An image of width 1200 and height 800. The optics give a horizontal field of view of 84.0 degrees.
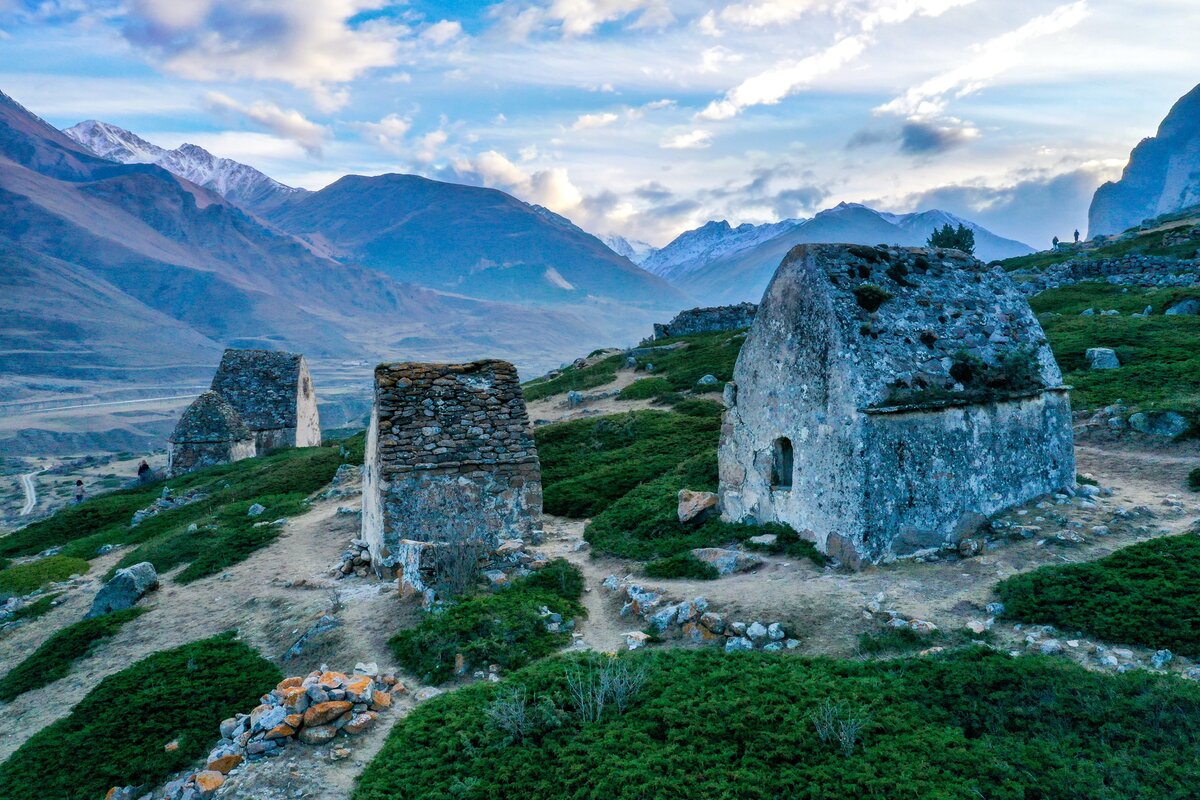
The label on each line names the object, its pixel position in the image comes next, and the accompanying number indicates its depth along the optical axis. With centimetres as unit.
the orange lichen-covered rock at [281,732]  845
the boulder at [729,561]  1265
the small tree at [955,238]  5316
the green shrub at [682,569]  1264
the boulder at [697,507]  1584
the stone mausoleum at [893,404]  1187
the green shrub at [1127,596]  844
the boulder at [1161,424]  1606
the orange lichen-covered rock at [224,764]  827
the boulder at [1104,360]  2177
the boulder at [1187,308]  2675
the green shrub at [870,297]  1305
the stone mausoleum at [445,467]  1495
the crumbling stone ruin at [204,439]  3644
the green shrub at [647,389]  3228
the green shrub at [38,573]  2016
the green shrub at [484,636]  1030
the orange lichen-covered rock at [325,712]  858
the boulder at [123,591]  1648
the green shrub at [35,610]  1777
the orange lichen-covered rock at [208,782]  787
